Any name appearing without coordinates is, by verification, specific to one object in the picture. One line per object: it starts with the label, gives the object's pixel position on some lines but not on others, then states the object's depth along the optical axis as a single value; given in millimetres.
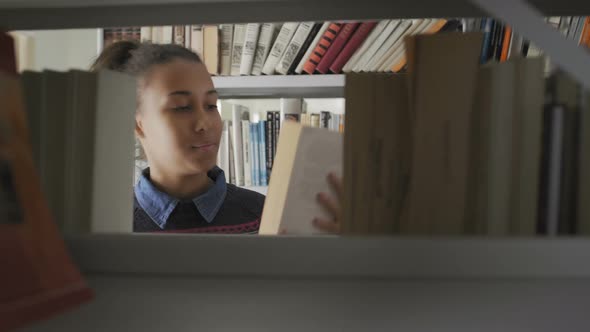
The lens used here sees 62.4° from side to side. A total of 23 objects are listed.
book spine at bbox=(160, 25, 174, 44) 2076
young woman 1388
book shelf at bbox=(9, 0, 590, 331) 509
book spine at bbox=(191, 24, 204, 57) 1997
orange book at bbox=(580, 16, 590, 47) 1623
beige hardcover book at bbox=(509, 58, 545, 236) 541
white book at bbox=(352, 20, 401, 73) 1802
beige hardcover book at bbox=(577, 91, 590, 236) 536
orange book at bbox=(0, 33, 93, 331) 417
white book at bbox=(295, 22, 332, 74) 1842
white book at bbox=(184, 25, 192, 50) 2039
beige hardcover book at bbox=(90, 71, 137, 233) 610
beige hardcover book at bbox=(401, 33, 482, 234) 542
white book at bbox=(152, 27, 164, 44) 2084
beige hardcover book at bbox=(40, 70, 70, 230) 600
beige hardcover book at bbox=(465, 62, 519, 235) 547
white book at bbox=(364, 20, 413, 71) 1803
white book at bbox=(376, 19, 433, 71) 1784
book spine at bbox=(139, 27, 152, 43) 2086
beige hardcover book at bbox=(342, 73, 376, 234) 578
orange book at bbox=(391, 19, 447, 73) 1745
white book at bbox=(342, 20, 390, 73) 1806
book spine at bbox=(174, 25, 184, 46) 2061
